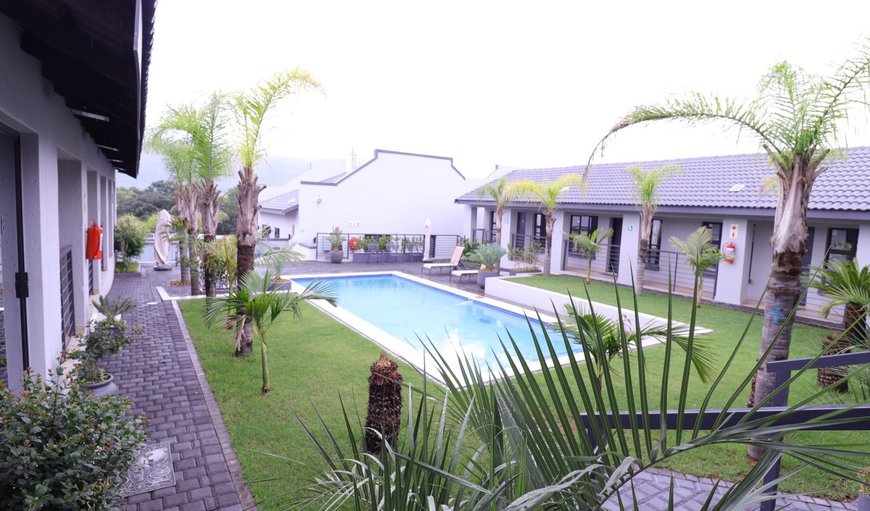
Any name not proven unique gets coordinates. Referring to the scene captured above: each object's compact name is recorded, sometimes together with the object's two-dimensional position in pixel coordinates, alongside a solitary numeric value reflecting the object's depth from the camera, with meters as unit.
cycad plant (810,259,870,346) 5.83
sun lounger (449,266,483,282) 17.91
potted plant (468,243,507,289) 17.48
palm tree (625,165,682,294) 14.18
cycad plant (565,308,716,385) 4.56
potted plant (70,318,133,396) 5.58
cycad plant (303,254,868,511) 1.30
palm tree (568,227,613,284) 15.51
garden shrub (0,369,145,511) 2.58
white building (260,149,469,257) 25.05
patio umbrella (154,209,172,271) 16.78
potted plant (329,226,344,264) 22.48
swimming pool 10.51
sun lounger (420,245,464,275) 19.56
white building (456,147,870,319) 12.44
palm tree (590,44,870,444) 4.78
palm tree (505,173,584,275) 17.53
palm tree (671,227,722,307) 12.29
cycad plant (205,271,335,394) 6.57
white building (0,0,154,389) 2.89
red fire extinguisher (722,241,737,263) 13.80
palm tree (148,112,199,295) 10.20
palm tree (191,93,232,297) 9.57
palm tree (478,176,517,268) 19.98
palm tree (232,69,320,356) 7.94
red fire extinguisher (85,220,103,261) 8.77
